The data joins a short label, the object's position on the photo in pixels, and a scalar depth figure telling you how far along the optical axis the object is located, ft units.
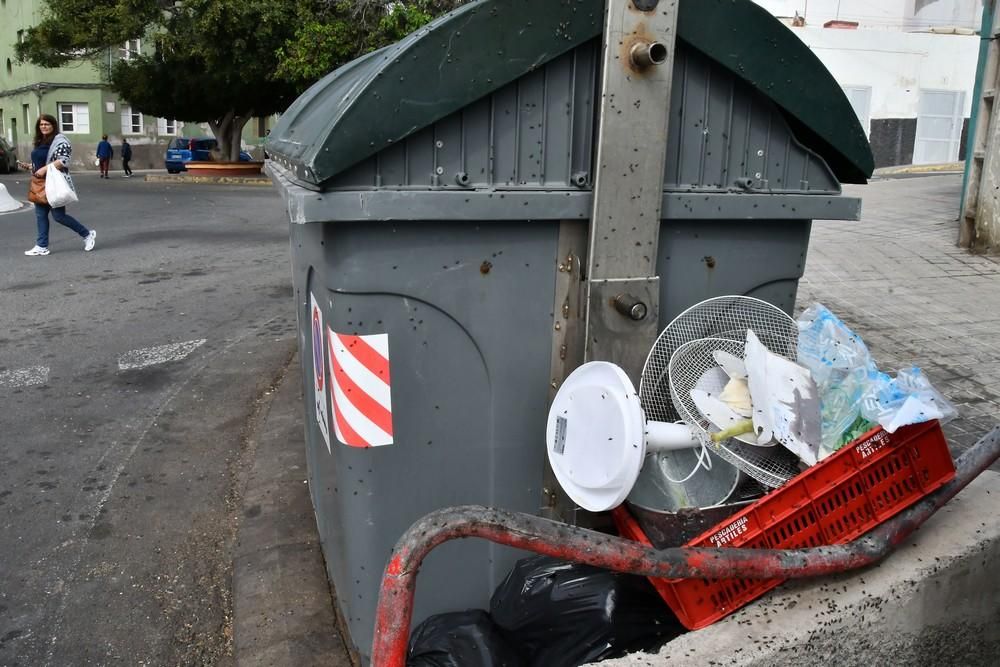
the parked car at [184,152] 106.32
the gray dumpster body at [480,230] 7.75
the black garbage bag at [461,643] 7.99
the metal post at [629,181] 8.12
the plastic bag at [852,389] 7.37
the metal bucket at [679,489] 8.17
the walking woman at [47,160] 34.81
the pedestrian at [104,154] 98.48
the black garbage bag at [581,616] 7.84
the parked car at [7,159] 98.12
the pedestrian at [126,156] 103.71
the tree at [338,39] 59.31
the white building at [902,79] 71.26
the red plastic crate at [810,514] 7.52
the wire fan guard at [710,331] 8.89
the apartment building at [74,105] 124.16
